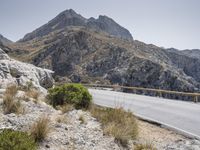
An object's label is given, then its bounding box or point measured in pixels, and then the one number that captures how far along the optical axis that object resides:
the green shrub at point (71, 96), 14.71
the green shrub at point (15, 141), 6.34
